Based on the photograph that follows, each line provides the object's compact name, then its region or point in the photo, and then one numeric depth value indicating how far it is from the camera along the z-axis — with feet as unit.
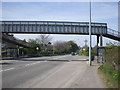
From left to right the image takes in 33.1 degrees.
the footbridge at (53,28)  139.85
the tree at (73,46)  496.39
